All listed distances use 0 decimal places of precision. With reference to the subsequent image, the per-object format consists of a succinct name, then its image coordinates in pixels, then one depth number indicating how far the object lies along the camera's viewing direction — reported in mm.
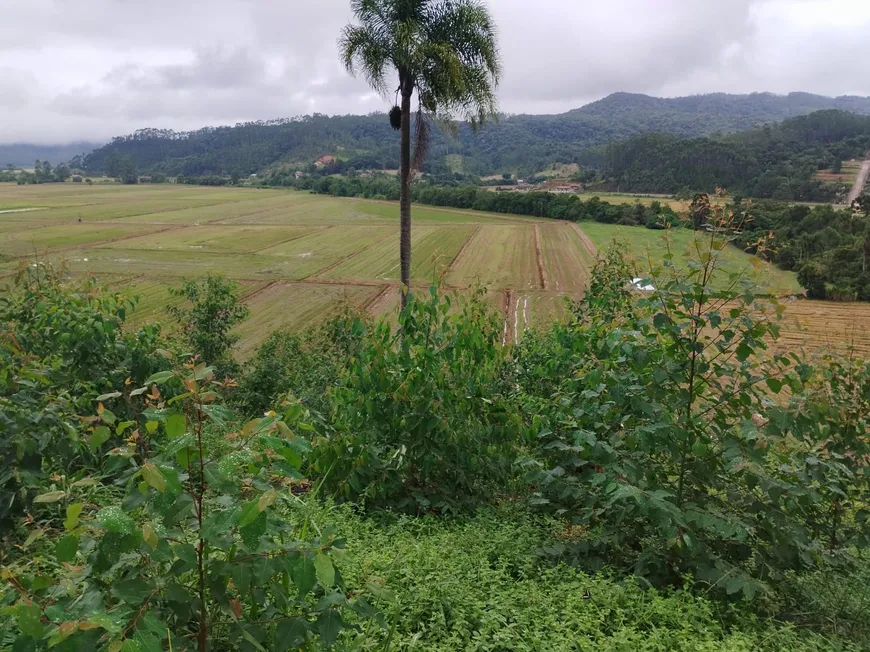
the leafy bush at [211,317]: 12805
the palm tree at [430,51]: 11523
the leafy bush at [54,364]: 3072
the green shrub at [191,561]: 1657
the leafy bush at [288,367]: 9320
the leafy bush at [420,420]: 4395
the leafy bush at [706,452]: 3252
